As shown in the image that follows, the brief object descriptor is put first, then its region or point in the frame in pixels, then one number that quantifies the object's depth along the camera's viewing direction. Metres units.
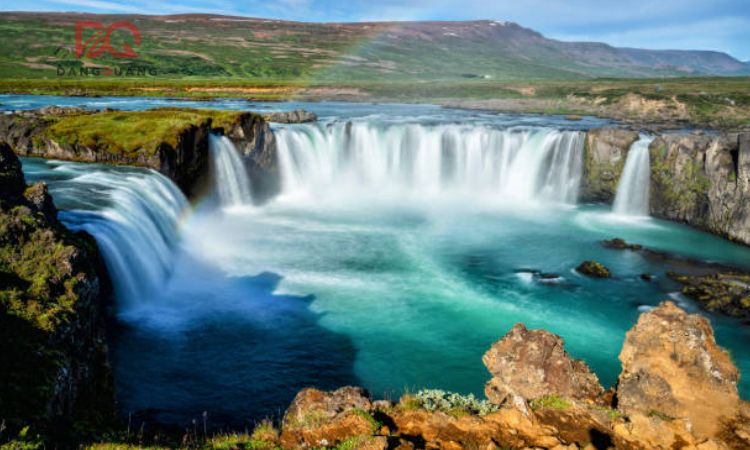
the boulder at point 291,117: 61.28
